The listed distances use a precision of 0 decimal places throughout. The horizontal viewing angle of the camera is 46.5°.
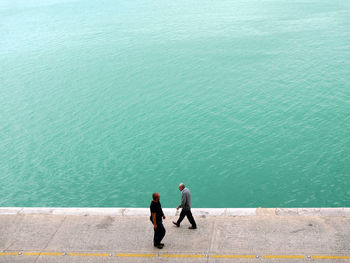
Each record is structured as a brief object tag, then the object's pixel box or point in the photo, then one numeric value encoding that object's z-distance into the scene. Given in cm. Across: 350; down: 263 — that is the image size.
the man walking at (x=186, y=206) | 1141
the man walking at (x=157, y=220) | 1083
